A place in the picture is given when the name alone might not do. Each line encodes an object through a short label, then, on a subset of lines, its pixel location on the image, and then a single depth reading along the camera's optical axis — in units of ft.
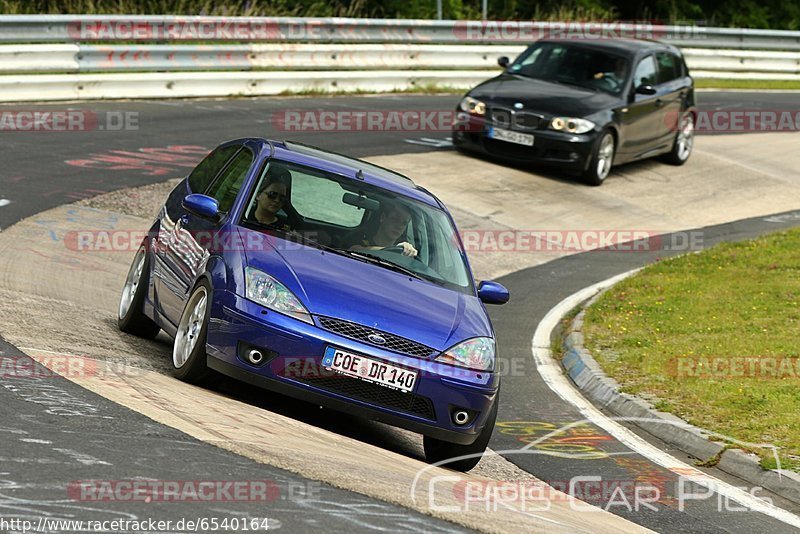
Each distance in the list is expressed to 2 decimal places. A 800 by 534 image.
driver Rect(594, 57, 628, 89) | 133.80
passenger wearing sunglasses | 56.59
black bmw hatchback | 126.52
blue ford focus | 49.06
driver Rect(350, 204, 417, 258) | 57.06
